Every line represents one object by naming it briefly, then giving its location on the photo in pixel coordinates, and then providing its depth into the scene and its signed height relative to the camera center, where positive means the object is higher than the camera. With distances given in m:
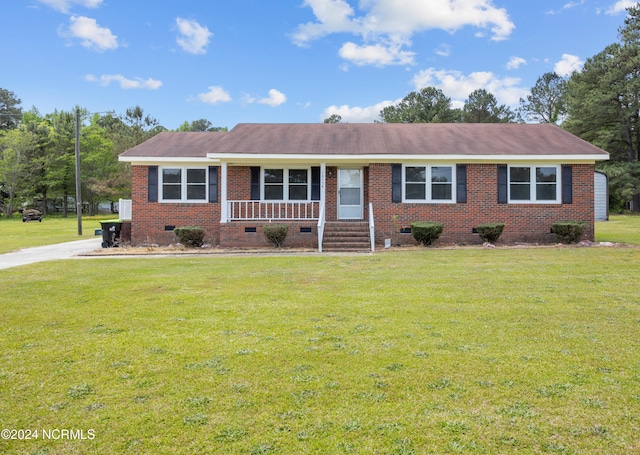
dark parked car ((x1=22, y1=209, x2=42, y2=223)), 33.69 +0.58
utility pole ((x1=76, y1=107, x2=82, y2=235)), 21.31 +2.32
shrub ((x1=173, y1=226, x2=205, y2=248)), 14.05 -0.39
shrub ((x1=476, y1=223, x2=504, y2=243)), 14.00 -0.22
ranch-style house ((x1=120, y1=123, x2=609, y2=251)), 14.55 +1.35
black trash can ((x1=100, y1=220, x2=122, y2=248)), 14.75 -0.38
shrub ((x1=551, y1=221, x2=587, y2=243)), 13.92 -0.18
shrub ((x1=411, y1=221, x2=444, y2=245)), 13.66 -0.22
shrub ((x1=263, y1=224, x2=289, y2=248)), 13.84 -0.31
